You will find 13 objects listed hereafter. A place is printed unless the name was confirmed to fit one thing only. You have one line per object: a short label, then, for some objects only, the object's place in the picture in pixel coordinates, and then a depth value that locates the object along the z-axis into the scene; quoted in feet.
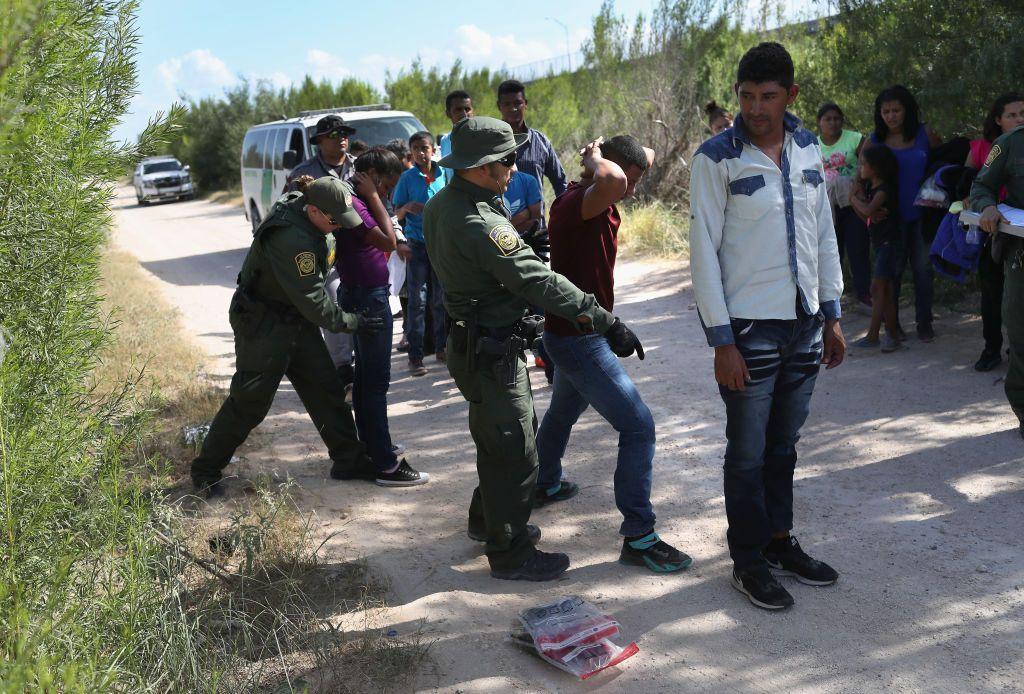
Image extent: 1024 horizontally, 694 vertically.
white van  42.14
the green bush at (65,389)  8.70
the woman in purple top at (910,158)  22.97
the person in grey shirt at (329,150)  22.24
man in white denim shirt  11.82
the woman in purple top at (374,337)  18.01
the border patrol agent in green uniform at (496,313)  12.39
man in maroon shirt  13.57
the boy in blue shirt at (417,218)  25.54
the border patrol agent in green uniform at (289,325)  16.07
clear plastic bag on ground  11.18
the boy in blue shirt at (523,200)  22.00
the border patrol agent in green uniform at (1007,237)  16.26
